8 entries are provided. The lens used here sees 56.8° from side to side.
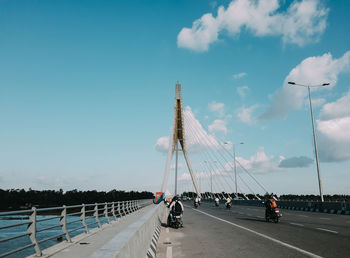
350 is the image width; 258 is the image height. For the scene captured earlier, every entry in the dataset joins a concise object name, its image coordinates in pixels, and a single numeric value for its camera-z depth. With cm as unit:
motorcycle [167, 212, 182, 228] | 1486
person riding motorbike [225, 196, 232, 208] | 3284
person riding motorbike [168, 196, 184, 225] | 1493
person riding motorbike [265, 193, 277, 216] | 1714
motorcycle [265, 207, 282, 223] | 1677
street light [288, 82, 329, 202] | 2845
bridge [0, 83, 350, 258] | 597
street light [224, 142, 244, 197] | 5799
